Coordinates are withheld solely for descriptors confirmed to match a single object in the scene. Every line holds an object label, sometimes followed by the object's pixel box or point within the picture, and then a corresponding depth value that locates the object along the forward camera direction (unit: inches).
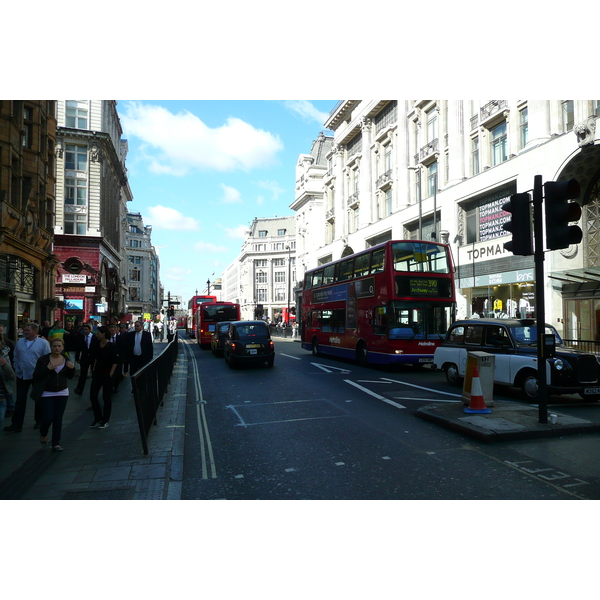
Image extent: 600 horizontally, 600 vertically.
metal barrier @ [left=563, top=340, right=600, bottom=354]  494.0
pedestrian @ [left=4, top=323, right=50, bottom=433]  329.4
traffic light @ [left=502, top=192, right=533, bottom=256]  314.2
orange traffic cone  332.8
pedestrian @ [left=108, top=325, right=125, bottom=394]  479.5
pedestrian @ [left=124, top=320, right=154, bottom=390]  506.9
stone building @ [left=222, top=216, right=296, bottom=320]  4581.7
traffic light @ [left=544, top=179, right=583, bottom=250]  290.2
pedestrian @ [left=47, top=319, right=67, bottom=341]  493.1
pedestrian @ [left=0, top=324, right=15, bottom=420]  298.2
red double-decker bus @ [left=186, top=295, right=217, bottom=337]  1642.5
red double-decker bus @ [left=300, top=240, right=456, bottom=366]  642.2
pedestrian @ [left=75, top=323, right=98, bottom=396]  381.2
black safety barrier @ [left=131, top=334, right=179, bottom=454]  259.8
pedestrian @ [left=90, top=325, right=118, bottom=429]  337.7
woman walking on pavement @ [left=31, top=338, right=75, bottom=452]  280.5
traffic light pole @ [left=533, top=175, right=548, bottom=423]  295.1
